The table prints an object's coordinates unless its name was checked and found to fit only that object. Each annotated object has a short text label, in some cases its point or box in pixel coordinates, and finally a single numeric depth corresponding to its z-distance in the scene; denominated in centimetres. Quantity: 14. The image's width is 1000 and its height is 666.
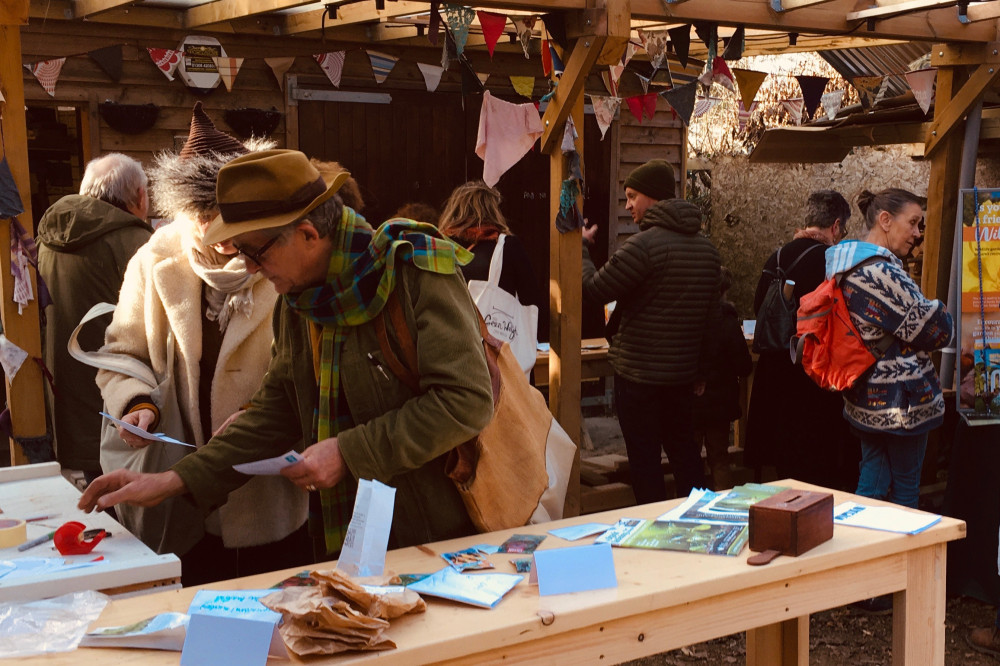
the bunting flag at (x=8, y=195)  380
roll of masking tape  230
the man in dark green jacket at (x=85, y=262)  432
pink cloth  488
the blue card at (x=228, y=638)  163
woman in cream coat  282
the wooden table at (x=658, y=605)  180
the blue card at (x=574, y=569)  198
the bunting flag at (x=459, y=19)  443
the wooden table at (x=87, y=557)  205
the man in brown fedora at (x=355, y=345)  213
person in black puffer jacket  475
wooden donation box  216
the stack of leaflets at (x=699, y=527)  225
